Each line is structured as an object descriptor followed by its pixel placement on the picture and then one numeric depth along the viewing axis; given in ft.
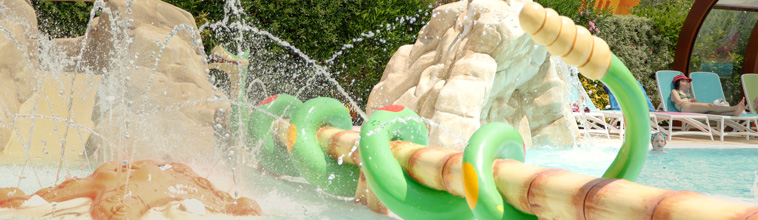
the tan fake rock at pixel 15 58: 17.94
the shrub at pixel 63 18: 25.85
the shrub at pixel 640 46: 40.34
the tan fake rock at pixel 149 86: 16.96
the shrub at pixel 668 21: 41.60
